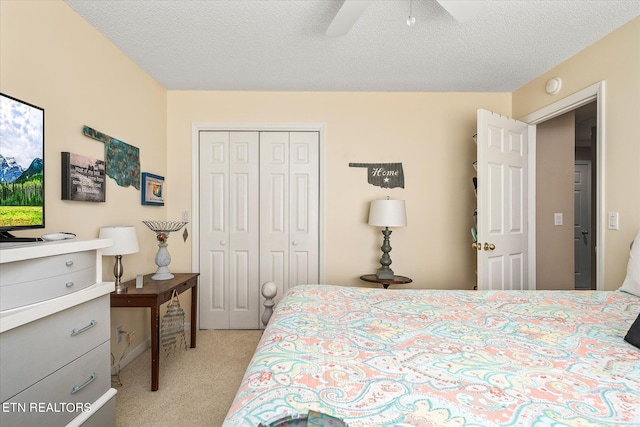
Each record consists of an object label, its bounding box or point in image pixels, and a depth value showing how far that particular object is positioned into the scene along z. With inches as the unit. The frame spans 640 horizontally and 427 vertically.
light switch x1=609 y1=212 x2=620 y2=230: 88.2
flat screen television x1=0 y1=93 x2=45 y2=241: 56.1
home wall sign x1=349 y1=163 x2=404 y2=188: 136.4
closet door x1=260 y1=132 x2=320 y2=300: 138.0
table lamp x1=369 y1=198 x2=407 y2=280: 123.1
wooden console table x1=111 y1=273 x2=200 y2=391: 89.6
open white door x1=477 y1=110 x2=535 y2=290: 114.1
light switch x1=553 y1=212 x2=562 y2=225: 137.1
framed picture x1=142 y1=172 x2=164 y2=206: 118.0
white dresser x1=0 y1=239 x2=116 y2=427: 43.4
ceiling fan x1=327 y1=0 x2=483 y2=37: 66.6
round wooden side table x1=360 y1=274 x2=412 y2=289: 123.5
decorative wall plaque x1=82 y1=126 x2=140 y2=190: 94.1
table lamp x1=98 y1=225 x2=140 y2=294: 89.4
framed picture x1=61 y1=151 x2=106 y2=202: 79.8
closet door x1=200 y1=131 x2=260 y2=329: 138.0
